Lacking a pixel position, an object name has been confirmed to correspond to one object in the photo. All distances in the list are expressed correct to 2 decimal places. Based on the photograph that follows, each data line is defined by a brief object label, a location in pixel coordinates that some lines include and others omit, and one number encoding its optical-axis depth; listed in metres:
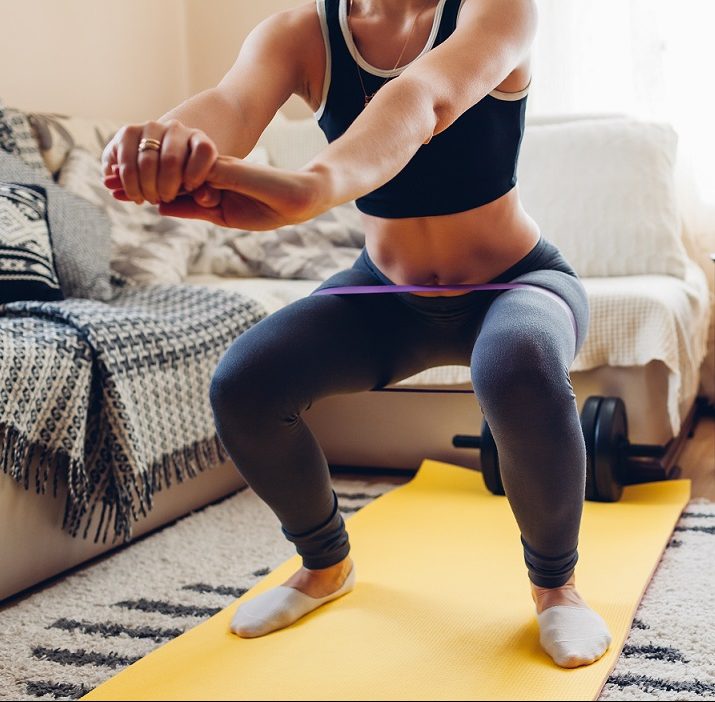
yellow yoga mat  1.22
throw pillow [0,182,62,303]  1.95
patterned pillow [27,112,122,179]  2.58
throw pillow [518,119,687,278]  2.54
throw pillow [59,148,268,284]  2.49
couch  2.12
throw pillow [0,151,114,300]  2.19
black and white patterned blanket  1.64
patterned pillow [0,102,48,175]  2.35
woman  1.21
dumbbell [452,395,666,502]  2.00
